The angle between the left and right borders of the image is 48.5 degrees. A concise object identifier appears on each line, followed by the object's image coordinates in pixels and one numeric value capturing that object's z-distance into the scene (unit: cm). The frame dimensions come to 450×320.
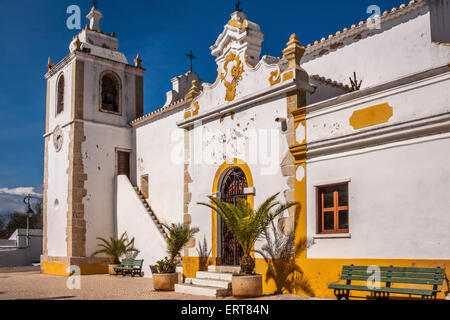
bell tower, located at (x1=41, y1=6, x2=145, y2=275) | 1948
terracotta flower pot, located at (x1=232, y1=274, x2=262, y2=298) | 1070
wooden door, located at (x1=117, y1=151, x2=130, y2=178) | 2095
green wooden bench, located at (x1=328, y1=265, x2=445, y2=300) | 812
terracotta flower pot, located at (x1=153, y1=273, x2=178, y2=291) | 1273
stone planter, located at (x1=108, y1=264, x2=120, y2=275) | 1840
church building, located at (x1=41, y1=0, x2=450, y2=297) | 913
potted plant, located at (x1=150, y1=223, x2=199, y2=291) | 1274
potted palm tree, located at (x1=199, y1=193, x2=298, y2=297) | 1073
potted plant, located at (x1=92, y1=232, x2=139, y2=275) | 1872
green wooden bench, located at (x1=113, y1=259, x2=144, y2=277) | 1749
